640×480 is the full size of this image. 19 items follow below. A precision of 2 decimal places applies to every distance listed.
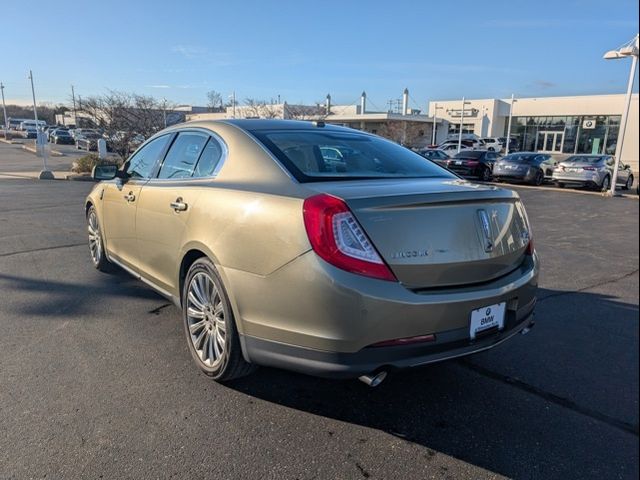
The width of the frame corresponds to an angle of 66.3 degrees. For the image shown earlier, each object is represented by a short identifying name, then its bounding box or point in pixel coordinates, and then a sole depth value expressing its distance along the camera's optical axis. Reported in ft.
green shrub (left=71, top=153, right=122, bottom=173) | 66.13
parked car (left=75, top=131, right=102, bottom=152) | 117.82
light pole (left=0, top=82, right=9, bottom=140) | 192.27
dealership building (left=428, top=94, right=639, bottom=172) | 148.97
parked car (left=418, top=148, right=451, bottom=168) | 80.22
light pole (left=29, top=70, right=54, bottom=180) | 61.77
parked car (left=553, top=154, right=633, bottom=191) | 62.03
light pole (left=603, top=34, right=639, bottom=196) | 48.00
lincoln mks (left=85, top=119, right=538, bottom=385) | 7.93
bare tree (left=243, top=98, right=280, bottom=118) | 139.51
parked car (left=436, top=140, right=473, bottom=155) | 129.11
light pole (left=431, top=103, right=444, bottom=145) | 178.04
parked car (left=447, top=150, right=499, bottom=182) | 75.61
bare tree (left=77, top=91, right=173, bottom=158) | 73.26
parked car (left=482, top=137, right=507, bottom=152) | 150.68
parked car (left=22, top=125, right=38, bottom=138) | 202.08
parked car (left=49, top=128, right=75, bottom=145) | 164.45
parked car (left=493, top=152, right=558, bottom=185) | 68.85
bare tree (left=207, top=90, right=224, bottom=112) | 203.51
